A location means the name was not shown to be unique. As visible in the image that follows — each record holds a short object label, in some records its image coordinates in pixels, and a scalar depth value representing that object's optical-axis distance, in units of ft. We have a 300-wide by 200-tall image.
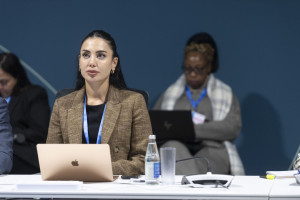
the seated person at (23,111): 31.63
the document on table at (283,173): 18.69
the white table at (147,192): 15.34
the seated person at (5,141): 19.81
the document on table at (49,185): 15.96
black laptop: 30.76
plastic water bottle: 17.22
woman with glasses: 31.58
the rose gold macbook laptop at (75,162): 16.81
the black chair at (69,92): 22.17
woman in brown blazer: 20.97
